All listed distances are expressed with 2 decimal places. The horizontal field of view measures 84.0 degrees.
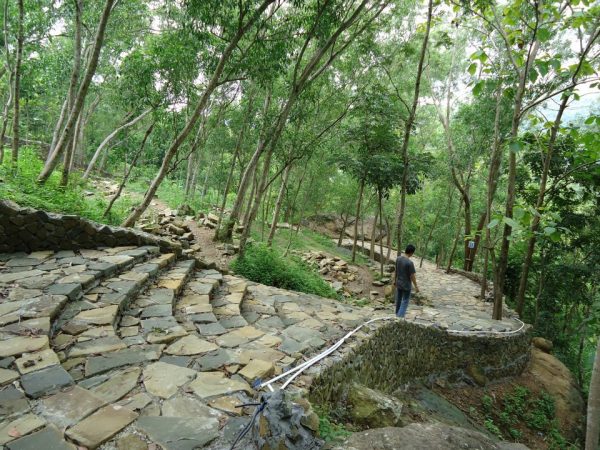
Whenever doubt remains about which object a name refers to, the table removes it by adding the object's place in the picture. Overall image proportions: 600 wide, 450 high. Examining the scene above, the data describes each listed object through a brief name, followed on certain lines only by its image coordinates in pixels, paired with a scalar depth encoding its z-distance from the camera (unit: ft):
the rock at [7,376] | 7.54
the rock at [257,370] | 9.57
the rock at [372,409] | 10.27
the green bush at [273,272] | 26.68
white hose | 9.36
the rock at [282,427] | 6.56
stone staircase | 6.87
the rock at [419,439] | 7.64
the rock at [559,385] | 24.58
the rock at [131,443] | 6.35
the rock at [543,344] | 31.99
